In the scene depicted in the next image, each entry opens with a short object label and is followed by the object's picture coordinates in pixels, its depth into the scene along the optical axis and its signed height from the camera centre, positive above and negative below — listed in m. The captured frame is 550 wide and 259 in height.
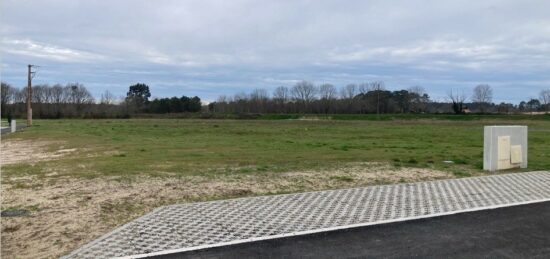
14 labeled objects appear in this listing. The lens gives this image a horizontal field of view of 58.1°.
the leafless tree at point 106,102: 130.55 +3.01
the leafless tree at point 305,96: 135.38 +4.84
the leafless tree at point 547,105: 113.44 +1.97
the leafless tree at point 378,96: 122.95 +4.52
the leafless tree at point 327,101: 126.75 +3.25
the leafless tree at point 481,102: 115.89 +2.82
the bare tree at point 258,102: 130.65 +3.07
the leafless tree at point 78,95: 127.78 +4.80
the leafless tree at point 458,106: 108.25 +1.68
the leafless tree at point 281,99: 135.75 +3.98
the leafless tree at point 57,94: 125.00 +4.92
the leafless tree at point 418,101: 124.12 +3.21
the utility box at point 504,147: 12.52 -0.87
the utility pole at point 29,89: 51.96 +2.50
